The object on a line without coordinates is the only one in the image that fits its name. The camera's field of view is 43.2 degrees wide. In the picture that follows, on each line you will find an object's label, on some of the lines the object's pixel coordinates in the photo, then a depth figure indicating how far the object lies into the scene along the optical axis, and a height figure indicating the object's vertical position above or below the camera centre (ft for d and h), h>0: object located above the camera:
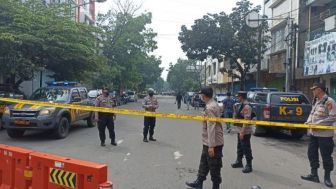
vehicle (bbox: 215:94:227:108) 94.82 -1.41
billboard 67.72 +6.35
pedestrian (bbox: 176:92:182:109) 118.63 -2.19
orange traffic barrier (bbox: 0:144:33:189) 18.16 -3.58
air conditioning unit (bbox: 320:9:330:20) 79.66 +15.21
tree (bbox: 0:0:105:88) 55.36 +6.46
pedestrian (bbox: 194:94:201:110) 119.34 -3.13
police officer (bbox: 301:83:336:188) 25.23 -2.37
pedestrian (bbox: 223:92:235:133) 58.19 -2.20
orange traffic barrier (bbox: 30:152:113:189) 15.46 -3.28
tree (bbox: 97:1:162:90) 148.56 +17.54
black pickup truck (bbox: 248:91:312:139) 47.29 -1.89
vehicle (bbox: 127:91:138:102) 184.85 -2.91
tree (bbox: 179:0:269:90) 115.85 +14.60
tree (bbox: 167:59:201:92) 311.11 +12.30
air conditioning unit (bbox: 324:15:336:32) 62.28 +10.39
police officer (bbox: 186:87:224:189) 21.52 -2.48
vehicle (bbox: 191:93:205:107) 119.35 -3.00
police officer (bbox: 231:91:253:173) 28.50 -2.80
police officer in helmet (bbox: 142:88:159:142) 43.02 -1.79
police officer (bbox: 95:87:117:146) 38.83 -2.65
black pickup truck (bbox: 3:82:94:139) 40.68 -2.63
